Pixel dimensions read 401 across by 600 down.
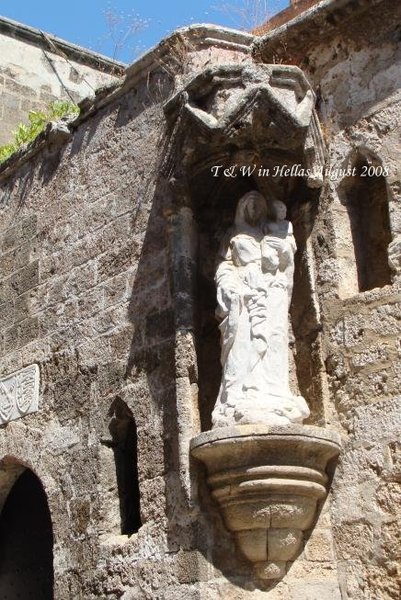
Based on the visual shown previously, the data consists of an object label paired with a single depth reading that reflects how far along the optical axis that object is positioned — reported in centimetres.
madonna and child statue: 527
